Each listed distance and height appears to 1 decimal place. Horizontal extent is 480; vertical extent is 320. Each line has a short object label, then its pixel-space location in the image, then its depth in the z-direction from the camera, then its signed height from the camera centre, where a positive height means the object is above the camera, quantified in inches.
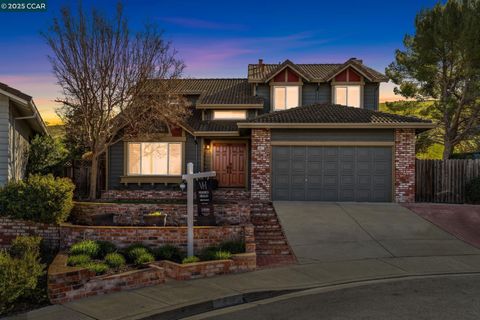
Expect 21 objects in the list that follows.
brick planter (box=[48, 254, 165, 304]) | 300.0 -89.3
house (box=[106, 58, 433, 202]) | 714.8 +33.1
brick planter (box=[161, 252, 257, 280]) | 357.1 -90.3
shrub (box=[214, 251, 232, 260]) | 387.8 -85.0
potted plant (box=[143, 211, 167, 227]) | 506.9 -69.1
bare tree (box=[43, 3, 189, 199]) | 681.6 +120.2
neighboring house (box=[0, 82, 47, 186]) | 562.3 +42.8
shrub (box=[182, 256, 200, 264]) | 376.5 -86.5
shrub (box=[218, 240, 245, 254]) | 417.1 -83.4
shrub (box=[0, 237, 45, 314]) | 282.8 -79.9
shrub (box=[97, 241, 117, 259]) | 402.6 -84.2
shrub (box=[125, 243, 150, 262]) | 392.5 -83.8
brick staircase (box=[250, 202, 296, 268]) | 421.1 -88.5
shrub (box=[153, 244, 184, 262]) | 403.2 -87.5
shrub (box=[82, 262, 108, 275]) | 340.8 -85.4
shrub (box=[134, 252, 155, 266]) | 377.3 -86.4
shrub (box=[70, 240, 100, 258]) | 390.9 -80.9
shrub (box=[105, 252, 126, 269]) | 368.8 -86.3
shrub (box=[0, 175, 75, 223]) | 439.2 -42.4
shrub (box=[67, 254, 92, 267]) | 354.2 -83.0
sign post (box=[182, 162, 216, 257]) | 400.2 -36.8
